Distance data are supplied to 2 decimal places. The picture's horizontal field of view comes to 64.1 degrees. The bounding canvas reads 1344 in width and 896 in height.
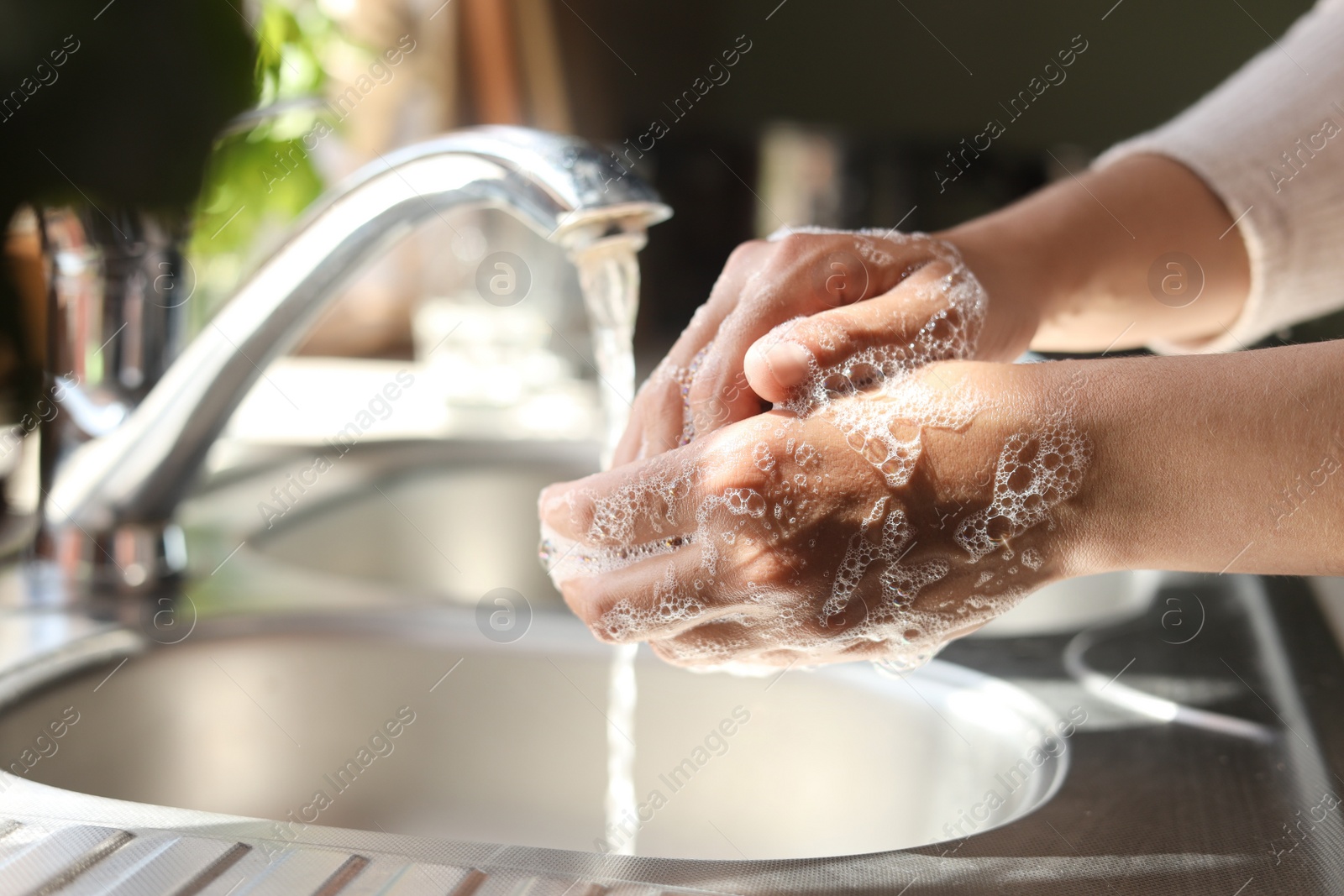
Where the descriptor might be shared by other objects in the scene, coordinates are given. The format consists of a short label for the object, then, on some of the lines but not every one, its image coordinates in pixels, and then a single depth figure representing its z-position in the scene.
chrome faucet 0.52
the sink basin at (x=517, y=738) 0.54
